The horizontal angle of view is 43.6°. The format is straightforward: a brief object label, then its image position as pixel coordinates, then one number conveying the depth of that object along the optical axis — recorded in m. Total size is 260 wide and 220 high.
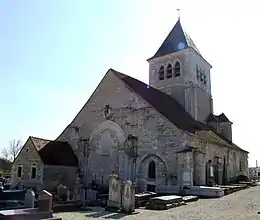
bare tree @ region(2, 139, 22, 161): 70.88
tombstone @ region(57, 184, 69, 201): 20.12
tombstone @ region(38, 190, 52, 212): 11.50
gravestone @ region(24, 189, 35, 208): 15.93
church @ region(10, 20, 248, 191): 24.38
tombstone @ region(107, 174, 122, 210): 16.06
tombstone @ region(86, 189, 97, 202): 21.31
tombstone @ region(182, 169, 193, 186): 22.73
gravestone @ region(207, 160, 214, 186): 26.09
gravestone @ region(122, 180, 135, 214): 15.23
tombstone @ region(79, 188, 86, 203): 19.83
